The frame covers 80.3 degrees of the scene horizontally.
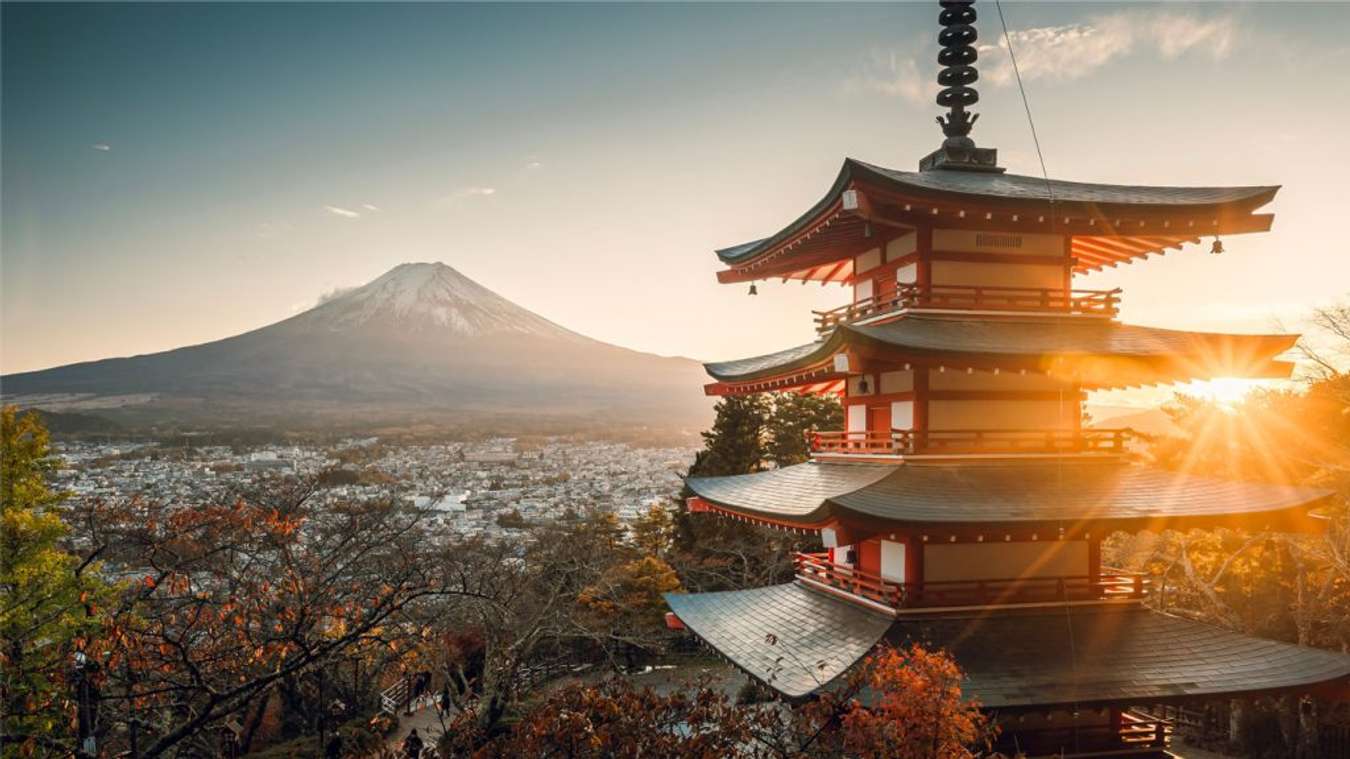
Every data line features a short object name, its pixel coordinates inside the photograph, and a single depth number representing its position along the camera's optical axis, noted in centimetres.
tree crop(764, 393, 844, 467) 3666
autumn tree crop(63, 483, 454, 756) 612
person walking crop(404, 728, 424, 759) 1493
